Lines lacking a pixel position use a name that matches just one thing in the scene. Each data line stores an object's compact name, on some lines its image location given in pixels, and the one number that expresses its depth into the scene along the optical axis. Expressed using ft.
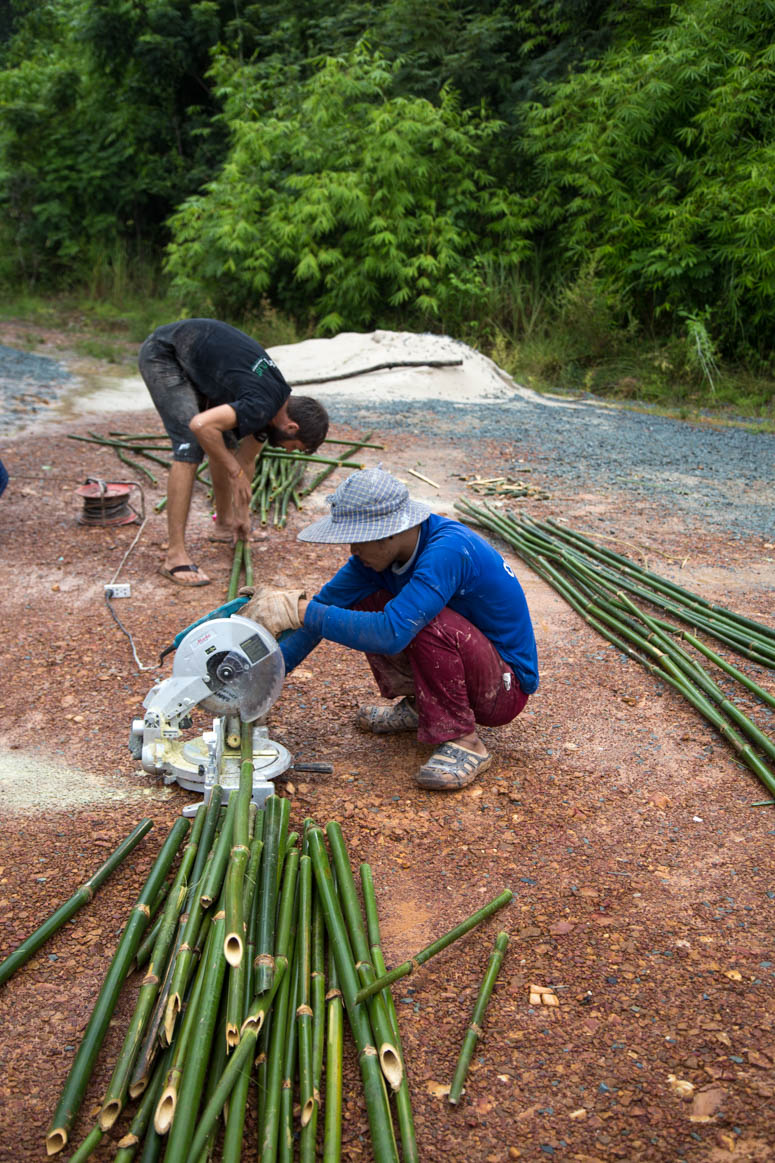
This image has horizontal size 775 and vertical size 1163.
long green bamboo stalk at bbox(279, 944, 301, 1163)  5.25
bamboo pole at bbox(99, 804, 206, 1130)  5.31
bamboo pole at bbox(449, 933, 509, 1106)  5.82
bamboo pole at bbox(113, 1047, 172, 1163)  5.11
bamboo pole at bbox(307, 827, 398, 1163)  5.30
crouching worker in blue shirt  8.46
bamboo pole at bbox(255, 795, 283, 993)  5.99
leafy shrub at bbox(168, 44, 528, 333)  36.17
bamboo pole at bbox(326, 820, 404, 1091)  5.76
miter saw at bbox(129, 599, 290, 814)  8.08
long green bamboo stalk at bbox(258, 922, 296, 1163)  5.17
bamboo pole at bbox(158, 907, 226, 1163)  4.96
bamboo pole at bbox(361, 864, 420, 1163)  5.36
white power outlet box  14.07
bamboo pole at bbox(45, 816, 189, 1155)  5.33
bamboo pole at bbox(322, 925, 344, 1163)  5.21
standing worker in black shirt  13.83
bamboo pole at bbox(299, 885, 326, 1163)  5.25
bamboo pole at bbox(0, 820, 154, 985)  6.69
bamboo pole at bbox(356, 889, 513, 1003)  6.04
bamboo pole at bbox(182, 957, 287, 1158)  4.99
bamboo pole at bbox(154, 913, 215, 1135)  5.15
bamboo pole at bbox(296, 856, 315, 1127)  5.46
